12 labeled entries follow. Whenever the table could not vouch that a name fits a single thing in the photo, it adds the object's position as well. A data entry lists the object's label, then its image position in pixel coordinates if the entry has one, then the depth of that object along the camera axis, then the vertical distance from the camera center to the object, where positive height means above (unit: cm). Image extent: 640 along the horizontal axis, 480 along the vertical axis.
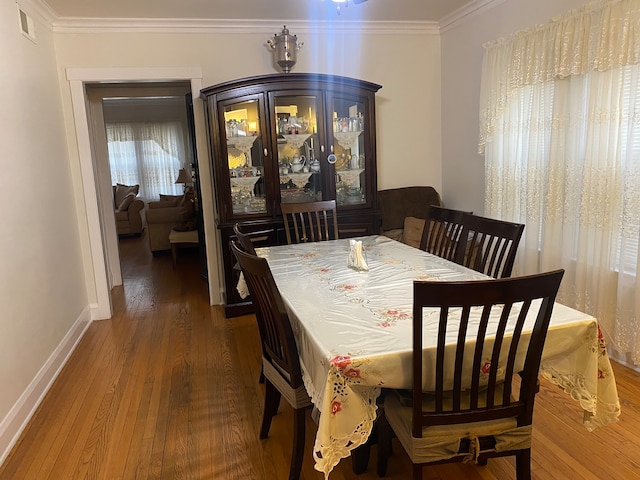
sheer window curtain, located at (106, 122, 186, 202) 921 +35
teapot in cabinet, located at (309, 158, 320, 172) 388 +0
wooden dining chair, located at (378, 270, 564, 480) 125 -65
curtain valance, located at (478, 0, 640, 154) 237 +62
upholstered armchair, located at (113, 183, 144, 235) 811 -73
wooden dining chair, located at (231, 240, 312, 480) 165 -68
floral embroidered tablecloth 134 -58
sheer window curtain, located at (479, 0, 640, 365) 244 +2
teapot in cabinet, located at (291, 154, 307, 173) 387 +2
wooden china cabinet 364 +12
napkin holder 228 -47
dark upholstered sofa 422 -39
